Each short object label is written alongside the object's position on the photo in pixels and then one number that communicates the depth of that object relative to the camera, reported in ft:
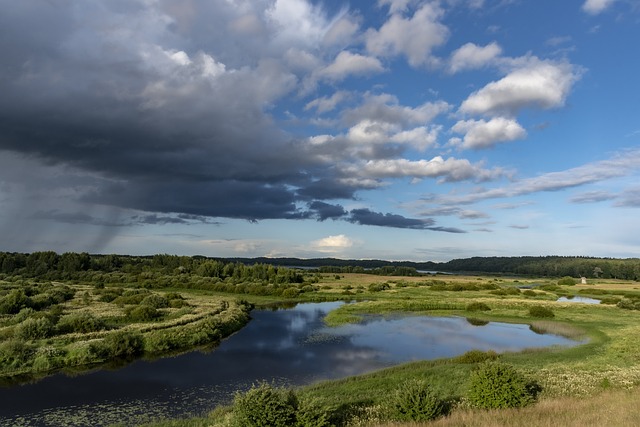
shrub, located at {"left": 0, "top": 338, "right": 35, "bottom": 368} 95.71
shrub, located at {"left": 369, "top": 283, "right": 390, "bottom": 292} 323.57
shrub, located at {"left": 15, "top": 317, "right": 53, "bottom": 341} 113.91
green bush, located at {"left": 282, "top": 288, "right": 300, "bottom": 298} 288.78
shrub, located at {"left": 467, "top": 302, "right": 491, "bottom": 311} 213.46
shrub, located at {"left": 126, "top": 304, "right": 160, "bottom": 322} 156.30
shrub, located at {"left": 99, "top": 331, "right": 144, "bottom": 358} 109.81
